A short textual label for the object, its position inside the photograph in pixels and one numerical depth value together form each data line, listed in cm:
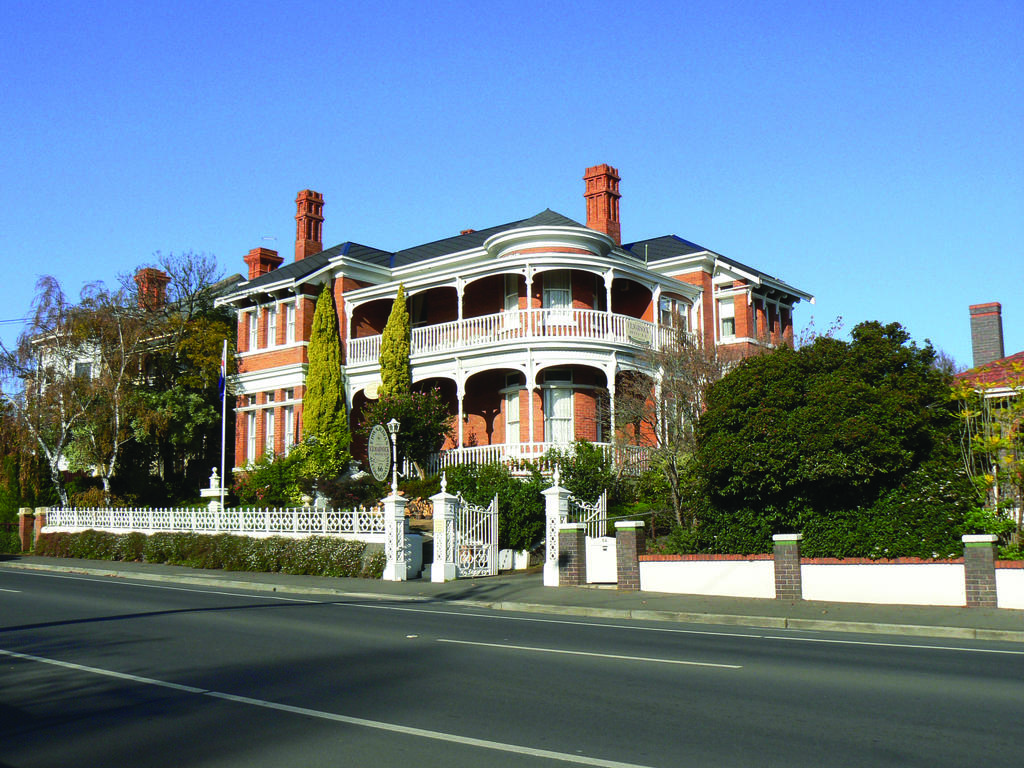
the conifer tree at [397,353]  3153
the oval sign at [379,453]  2308
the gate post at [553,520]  1958
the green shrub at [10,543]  3388
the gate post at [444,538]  2089
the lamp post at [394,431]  2220
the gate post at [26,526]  3356
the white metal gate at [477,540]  2172
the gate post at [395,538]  2144
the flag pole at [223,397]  3097
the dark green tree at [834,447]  1642
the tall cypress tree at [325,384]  3284
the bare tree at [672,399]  2578
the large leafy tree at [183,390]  3588
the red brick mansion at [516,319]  2962
